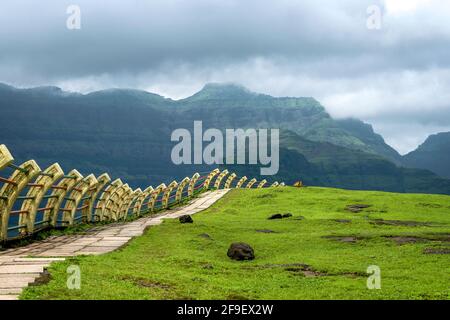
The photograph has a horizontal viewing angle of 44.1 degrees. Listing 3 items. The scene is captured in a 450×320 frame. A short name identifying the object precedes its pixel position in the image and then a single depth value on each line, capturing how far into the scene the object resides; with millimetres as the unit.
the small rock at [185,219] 22375
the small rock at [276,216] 25750
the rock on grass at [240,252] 15229
